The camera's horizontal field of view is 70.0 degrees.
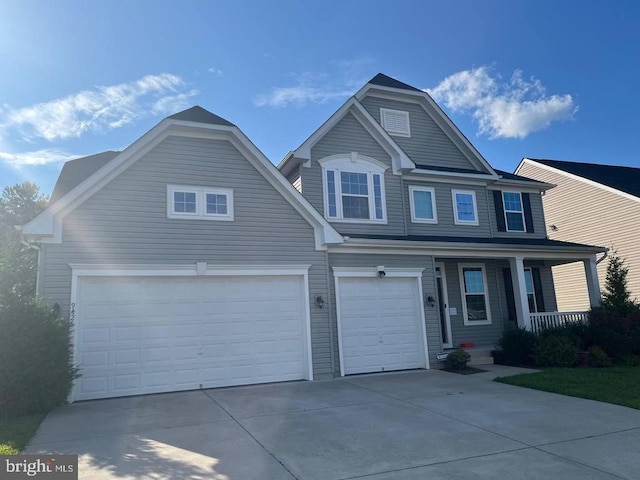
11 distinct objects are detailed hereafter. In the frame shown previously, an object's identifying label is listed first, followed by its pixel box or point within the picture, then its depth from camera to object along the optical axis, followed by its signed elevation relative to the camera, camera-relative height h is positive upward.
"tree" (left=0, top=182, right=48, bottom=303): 8.41 +3.91
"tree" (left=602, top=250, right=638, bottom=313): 14.25 +0.42
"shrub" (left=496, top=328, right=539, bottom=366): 12.88 -1.00
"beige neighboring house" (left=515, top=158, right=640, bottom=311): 19.28 +4.21
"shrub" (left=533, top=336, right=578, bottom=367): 12.28 -1.18
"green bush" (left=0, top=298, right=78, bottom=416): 7.50 -0.41
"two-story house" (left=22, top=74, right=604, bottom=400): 9.50 +1.58
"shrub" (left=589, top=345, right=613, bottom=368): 12.32 -1.40
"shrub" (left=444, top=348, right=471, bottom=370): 12.21 -1.21
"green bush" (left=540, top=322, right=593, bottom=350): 13.23 -0.72
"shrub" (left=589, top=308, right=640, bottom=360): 12.79 -0.77
